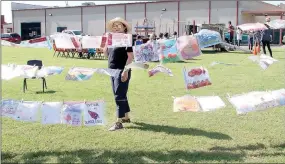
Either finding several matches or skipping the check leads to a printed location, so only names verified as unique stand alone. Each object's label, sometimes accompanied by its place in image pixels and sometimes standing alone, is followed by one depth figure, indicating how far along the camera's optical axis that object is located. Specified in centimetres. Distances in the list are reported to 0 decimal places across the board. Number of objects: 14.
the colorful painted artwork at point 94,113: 542
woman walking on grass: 602
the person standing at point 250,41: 2152
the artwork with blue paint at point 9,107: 527
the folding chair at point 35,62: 905
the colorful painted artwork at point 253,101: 548
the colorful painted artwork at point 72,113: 538
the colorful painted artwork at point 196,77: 579
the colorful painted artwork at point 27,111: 527
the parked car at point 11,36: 4289
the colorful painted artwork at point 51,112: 531
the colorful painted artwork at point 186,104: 574
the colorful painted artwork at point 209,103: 560
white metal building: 4197
